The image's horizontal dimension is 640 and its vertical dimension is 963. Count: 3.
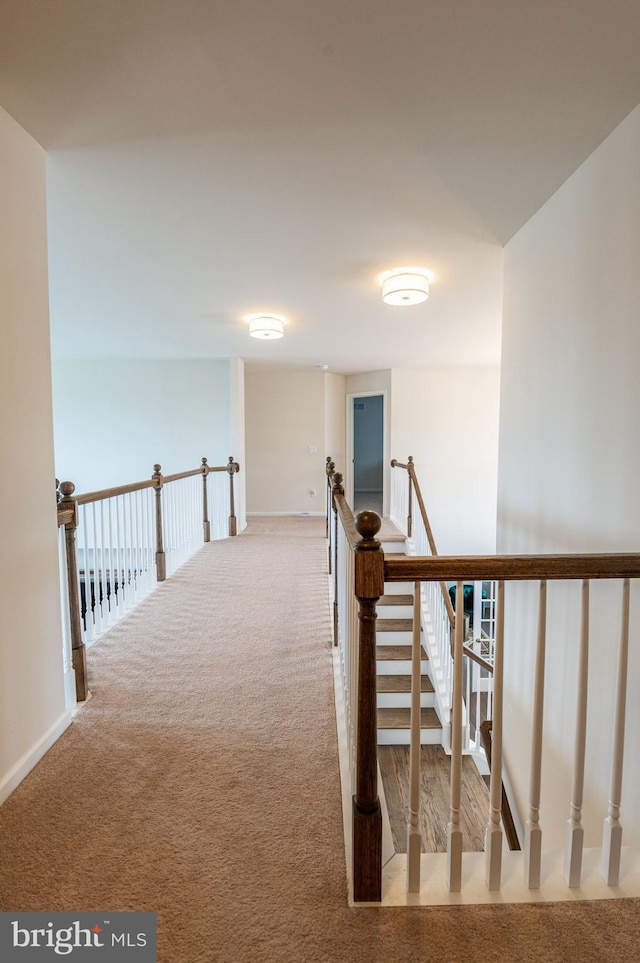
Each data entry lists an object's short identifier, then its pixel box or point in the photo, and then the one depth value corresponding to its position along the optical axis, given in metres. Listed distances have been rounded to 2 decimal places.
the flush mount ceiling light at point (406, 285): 3.09
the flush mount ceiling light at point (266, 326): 4.20
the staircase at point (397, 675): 3.95
